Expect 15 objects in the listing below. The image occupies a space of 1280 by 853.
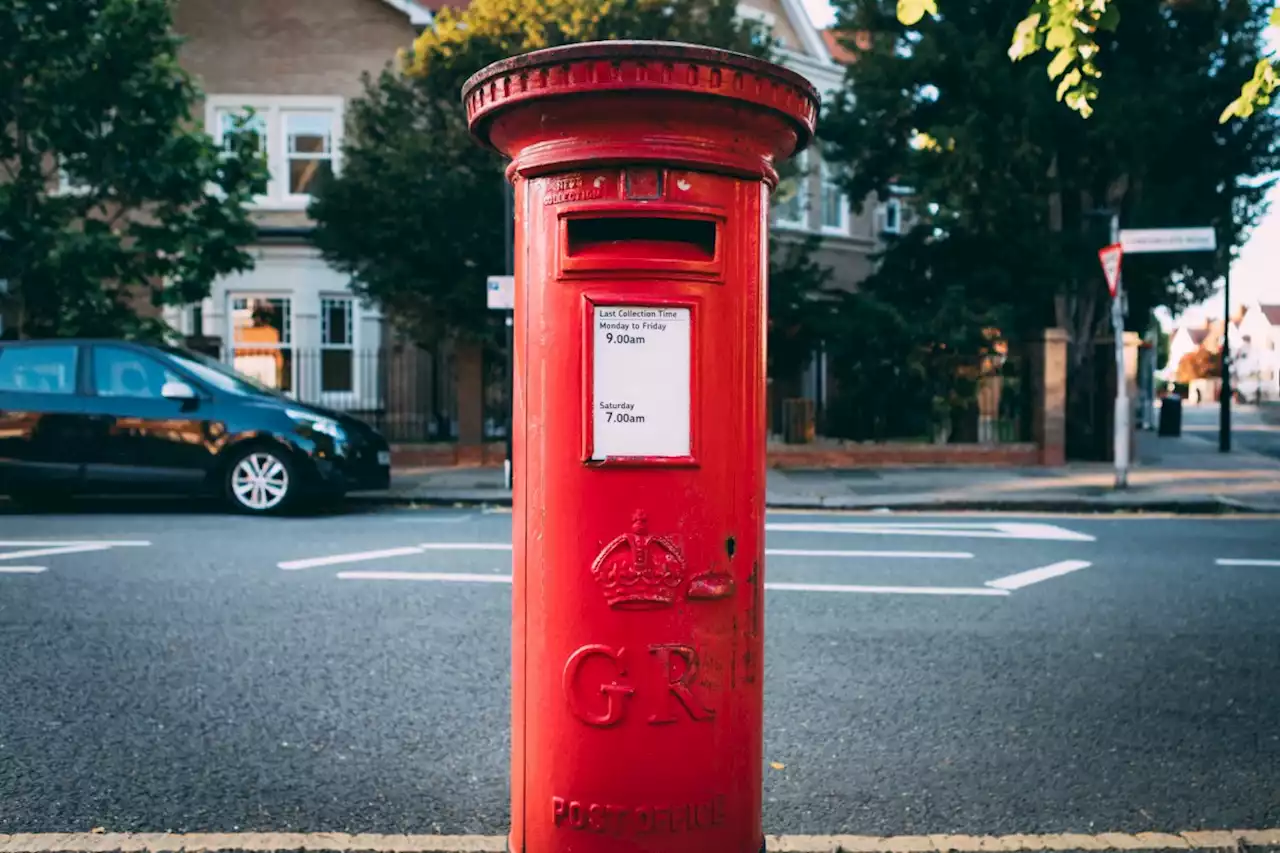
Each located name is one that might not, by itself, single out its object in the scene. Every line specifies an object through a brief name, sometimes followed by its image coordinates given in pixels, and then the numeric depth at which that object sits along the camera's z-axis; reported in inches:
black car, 417.4
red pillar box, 95.5
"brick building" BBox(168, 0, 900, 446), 844.6
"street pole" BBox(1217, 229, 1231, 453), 804.0
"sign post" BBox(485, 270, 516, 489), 458.0
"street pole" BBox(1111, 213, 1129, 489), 501.4
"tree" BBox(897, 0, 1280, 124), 213.2
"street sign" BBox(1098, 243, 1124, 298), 490.9
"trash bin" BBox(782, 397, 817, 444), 653.9
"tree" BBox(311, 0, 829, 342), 592.4
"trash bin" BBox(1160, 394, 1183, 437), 1000.2
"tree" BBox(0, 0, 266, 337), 534.3
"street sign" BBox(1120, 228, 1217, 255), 489.4
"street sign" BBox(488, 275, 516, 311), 462.0
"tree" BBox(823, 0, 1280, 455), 610.9
